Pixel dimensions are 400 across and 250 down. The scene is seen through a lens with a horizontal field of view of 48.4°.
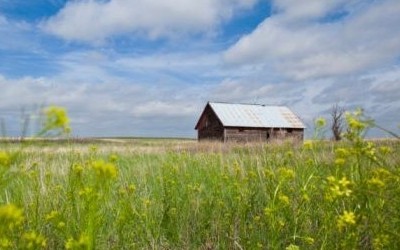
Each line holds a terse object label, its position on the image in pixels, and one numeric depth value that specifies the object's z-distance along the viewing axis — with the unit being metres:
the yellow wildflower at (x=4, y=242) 1.68
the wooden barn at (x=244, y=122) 35.34
